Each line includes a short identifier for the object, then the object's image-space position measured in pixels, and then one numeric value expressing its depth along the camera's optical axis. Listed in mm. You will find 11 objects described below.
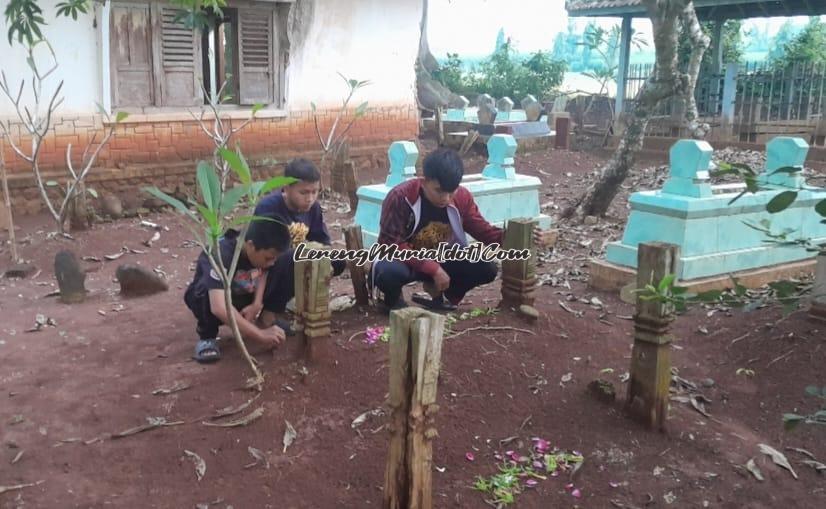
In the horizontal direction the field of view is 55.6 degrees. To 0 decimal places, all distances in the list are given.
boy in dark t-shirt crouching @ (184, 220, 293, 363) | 3945
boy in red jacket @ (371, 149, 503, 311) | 4562
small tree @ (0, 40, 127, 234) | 7449
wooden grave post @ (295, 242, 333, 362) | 3658
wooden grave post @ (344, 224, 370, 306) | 4676
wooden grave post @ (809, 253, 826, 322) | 4816
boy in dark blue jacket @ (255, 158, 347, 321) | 4270
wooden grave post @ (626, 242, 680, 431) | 3439
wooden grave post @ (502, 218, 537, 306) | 4438
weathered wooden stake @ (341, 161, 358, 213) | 9336
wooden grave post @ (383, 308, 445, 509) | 2604
